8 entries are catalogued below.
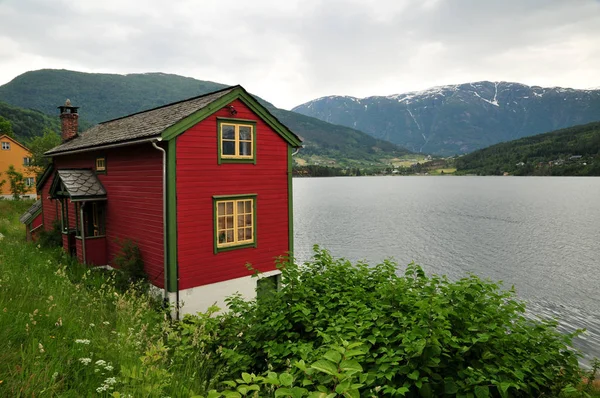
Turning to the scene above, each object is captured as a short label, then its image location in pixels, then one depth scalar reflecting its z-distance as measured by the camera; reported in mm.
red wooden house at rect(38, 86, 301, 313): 15242
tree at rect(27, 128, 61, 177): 51656
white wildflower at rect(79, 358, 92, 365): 4379
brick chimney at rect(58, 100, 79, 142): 26922
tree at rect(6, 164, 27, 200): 51906
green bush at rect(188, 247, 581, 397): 6203
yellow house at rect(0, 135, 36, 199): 61188
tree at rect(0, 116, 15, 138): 76075
